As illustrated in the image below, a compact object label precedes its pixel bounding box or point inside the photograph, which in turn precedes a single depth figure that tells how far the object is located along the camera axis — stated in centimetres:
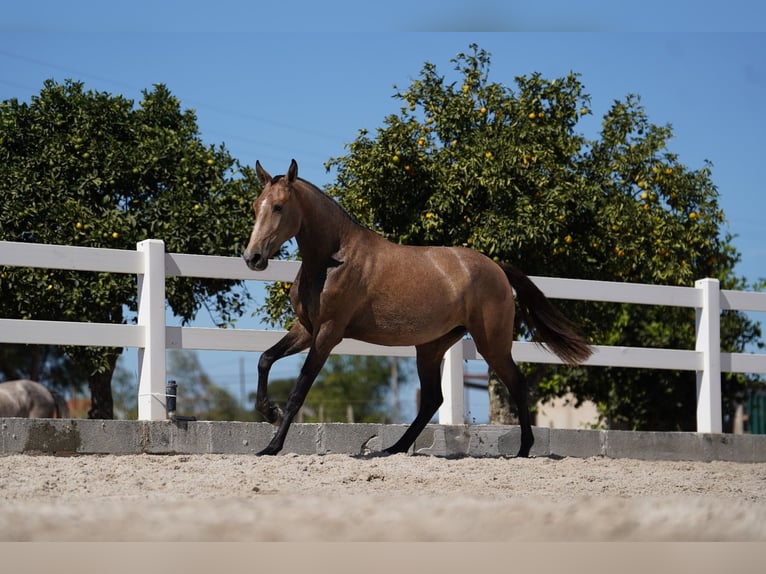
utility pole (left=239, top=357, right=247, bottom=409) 6757
